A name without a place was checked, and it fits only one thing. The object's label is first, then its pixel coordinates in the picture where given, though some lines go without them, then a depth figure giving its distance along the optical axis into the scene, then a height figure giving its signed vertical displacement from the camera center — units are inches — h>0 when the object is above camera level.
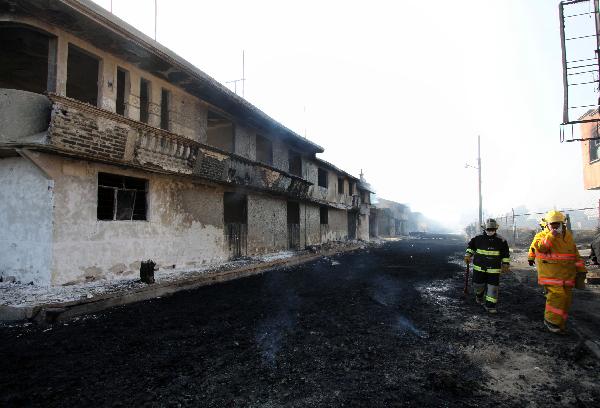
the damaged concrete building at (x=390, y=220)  1622.0 +1.6
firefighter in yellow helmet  180.9 -27.2
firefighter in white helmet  229.0 -30.2
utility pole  1266.1 +269.2
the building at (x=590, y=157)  721.6 +150.4
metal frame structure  454.9 +244.4
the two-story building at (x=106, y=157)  269.9 +64.9
